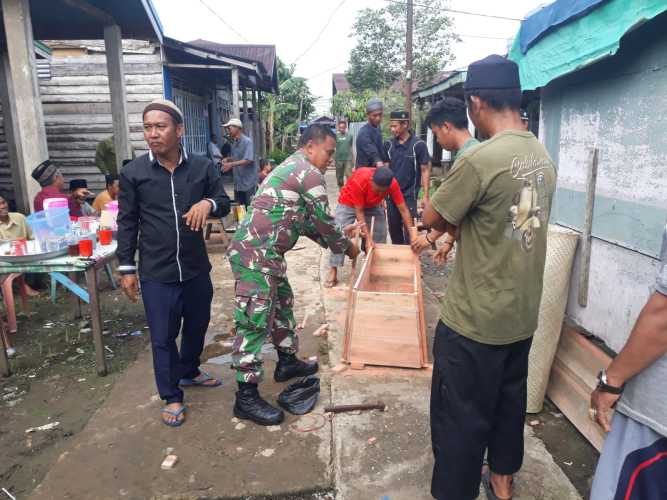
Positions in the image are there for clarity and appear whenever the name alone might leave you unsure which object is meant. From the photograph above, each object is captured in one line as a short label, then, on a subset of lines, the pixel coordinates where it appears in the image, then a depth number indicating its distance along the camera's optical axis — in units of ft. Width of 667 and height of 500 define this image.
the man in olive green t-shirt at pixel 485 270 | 5.98
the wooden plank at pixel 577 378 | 9.17
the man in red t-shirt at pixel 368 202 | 15.57
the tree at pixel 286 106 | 78.35
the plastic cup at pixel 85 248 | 11.85
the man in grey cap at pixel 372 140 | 19.74
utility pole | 42.80
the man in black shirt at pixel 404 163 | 18.94
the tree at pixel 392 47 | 74.54
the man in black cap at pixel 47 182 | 16.24
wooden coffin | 11.41
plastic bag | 10.32
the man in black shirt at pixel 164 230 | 9.44
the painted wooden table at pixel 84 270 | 11.52
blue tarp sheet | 9.20
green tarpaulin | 7.79
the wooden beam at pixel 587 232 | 10.37
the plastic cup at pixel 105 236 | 13.51
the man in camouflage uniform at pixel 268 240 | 9.54
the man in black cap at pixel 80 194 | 18.74
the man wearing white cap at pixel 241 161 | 26.55
